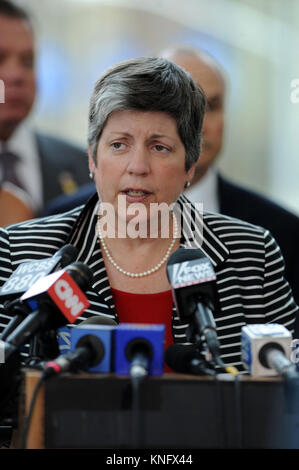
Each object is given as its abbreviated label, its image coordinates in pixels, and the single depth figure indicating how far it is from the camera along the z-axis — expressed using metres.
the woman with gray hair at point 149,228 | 3.56
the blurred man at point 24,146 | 4.13
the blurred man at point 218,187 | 4.09
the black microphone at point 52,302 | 3.23
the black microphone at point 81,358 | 3.21
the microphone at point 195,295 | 3.27
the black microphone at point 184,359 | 3.25
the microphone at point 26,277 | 3.28
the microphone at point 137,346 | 3.24
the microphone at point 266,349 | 3.25
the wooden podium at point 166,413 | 3.22
